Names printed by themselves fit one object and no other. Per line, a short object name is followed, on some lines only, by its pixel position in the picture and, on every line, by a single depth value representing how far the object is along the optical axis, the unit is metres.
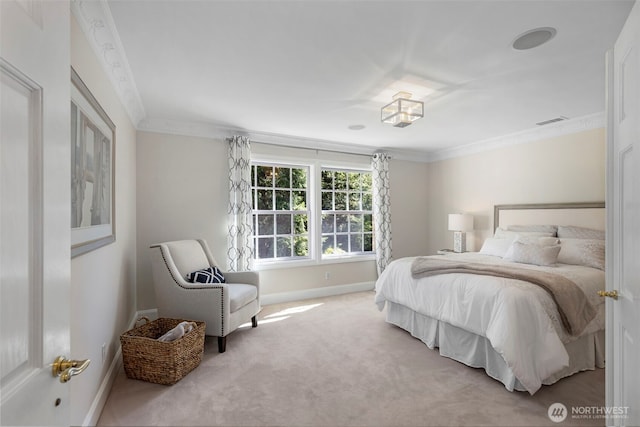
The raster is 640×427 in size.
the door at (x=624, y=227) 1.12
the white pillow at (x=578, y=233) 3.40
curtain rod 4.34
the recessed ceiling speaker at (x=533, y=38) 1.96
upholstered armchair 2.85
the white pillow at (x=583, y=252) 3.04
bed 2.16
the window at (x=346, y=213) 4.99
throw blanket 2.30
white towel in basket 2.46
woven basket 2.30
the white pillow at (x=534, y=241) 3.38
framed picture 1.59
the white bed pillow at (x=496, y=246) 3.91
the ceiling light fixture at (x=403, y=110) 2.82
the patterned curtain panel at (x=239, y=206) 4.03
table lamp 4.78
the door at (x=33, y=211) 0.57
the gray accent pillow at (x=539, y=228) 3.79
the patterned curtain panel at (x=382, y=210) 5.18
